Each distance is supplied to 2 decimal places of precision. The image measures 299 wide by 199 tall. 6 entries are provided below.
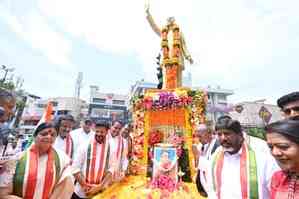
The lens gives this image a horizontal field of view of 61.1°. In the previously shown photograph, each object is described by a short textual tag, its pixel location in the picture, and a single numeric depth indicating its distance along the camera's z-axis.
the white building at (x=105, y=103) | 41.81
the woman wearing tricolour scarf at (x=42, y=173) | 1.82
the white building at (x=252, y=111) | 22.23
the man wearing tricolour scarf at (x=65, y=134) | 3.66
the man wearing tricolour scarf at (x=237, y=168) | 1.63
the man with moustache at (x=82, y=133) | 4.04
